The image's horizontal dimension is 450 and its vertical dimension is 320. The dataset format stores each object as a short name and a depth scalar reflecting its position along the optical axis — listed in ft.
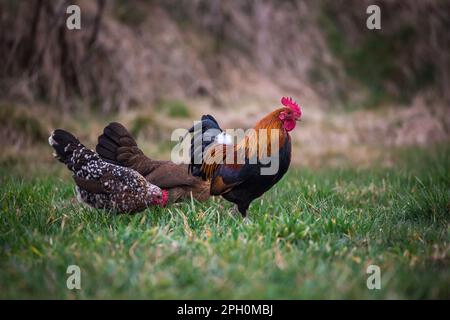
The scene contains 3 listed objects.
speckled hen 16.43
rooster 16.03
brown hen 18.81
